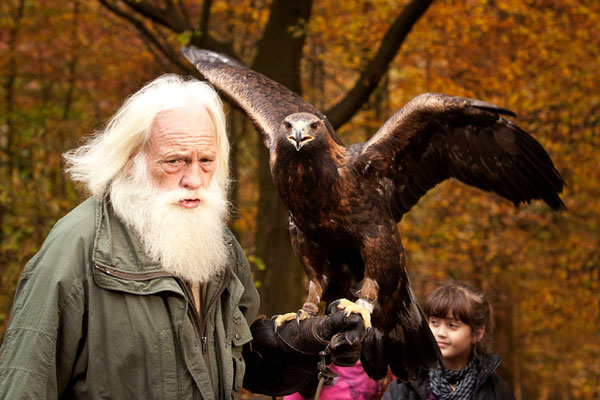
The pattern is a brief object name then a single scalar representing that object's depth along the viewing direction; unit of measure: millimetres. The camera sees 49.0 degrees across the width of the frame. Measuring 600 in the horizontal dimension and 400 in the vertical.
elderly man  2264
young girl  3496
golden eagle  3287
